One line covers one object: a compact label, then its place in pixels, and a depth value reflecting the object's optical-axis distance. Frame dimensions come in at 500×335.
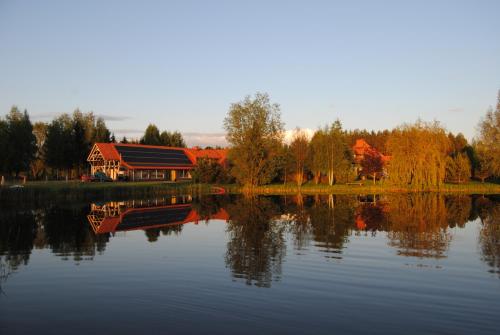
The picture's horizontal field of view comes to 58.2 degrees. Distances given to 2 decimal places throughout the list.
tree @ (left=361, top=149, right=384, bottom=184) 65.50
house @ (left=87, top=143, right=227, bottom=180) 67.19
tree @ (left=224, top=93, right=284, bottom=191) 57.59
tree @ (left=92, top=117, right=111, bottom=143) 81.62
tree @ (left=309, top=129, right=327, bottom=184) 62.62
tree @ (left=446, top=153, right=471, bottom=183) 61.12
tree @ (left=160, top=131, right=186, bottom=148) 98.25
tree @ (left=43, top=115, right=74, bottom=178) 70.38
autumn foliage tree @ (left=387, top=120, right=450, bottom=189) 52.16
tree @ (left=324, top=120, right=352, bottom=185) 62.28
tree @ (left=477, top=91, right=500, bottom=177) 52.28
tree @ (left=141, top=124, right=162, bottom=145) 95.25
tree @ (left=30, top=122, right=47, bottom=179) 80.81
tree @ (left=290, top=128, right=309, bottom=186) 62.34
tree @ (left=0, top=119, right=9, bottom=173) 58.94
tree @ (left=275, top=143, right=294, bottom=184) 60.95
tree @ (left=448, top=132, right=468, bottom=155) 89.07
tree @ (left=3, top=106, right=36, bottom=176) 60.06
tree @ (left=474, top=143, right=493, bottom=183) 57.41
